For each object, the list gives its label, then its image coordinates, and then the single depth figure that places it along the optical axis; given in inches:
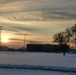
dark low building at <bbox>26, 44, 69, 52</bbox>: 6956.2
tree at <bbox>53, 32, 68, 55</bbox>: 3927.2
